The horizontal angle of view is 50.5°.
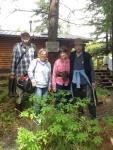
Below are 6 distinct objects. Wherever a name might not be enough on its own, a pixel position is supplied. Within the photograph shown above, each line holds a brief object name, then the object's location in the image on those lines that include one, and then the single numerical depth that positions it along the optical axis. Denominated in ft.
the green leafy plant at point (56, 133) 6.45
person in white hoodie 9.16
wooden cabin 27.84
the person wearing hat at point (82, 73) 8.98
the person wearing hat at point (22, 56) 10.19
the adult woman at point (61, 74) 9.50
